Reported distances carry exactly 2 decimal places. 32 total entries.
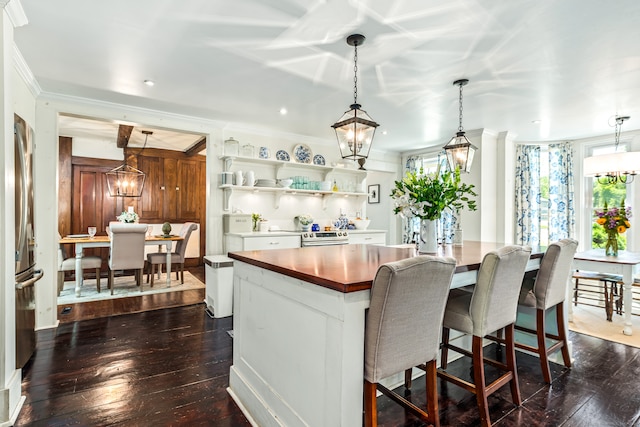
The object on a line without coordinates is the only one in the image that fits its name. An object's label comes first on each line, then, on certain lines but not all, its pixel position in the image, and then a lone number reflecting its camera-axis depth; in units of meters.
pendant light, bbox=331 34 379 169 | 2.32
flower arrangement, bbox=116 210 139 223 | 5.43
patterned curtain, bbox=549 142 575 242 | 5.30
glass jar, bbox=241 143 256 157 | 4.73
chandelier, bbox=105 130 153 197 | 5.90
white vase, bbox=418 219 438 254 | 2.62
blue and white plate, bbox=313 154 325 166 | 5.62
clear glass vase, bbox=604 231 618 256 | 3.58
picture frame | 7.33
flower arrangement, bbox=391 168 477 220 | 2.60
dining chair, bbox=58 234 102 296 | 4.81
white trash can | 3.81
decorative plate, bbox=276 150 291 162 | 5.23
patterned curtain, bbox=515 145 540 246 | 5.48
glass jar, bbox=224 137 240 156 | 4.64
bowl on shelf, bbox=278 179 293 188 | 5.04
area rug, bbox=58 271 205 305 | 4.59
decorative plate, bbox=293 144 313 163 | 5.36
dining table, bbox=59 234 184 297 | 4.68
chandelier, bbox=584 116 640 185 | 3.73
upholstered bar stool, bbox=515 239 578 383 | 2.39
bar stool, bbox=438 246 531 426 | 1.88
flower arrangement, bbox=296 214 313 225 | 5.29
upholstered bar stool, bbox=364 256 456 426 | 1.37
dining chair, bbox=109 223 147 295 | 4.72
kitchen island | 1.40
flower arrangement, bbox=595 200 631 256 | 3.62
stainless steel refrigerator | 2.17
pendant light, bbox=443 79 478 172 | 3.12
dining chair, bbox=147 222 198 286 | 5.41
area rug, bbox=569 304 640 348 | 3.27
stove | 4.86
